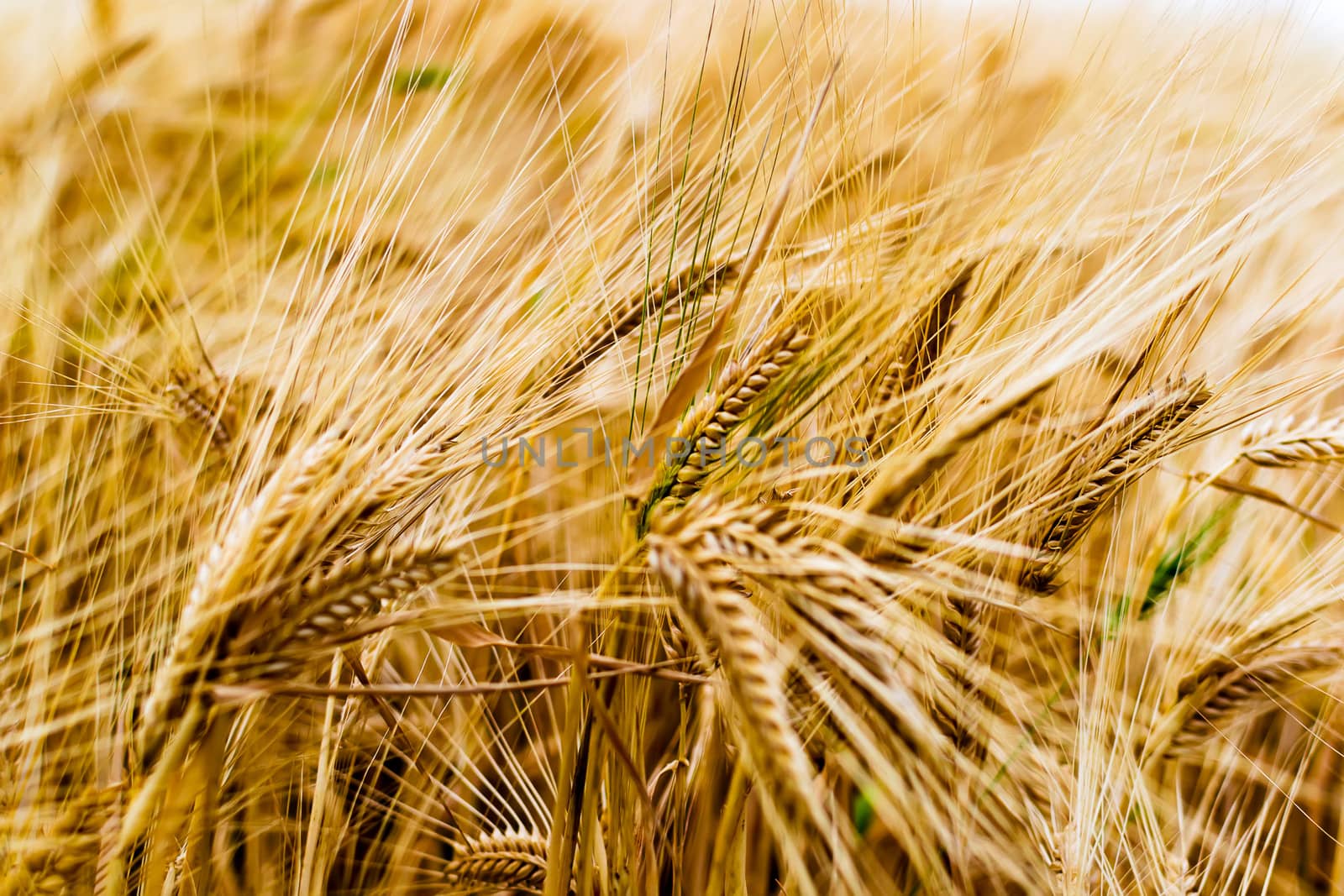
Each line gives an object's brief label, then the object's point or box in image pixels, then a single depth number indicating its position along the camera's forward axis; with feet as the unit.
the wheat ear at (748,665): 0.88
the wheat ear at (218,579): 1.03
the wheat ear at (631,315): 1.48
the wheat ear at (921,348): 1.46
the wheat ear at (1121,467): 1.39
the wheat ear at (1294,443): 1.52
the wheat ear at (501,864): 1.69
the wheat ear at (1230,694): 1.67
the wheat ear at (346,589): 1.08
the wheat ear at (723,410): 1.20
